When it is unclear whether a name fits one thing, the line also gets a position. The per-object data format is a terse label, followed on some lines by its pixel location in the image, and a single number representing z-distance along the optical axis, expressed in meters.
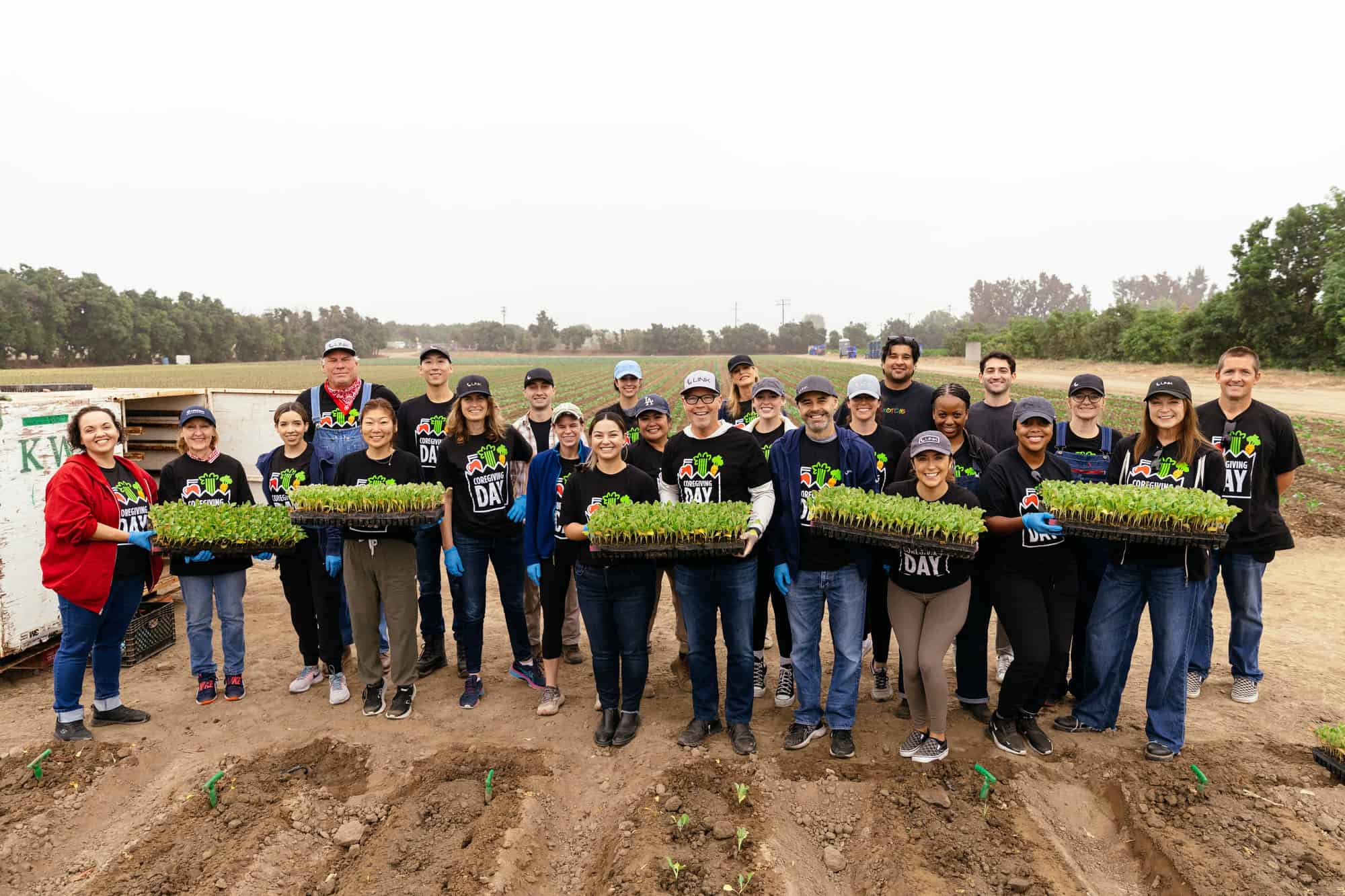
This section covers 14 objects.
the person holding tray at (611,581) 4.49
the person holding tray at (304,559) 5.26
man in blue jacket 4.40
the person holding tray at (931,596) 4.18
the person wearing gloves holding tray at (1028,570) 4.35
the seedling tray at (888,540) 3.93
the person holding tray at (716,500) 4.49
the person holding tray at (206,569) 5.09
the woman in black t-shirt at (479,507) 5.16
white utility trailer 5.48
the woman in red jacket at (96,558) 4.57
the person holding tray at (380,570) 4.79
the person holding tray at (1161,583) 4.28
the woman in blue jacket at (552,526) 4.88
